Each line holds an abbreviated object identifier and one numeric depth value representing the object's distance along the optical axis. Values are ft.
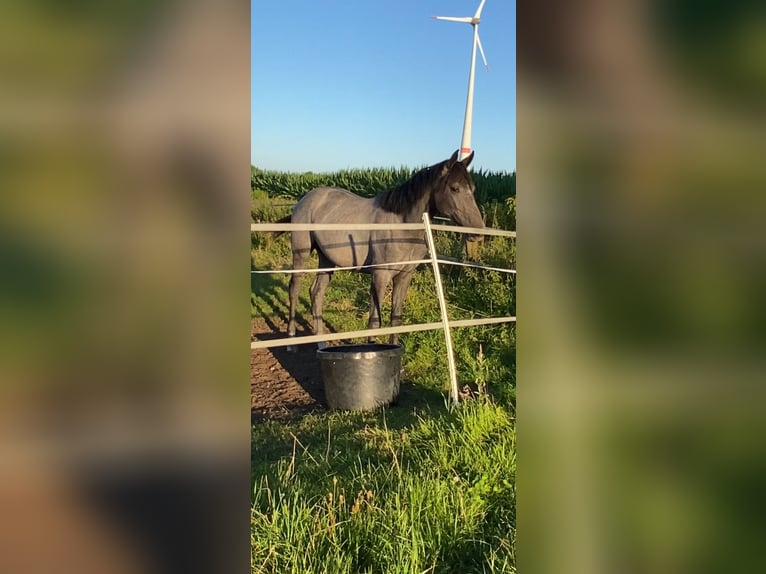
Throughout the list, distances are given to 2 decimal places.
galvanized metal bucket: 12.10
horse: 14.93
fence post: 11.93
